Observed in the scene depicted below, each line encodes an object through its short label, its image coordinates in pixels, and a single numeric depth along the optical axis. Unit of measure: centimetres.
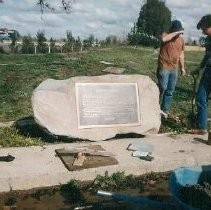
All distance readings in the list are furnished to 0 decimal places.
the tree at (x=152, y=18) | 3409
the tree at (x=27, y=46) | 2358
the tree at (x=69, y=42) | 2387
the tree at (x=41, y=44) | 2422
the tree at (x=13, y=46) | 2342
